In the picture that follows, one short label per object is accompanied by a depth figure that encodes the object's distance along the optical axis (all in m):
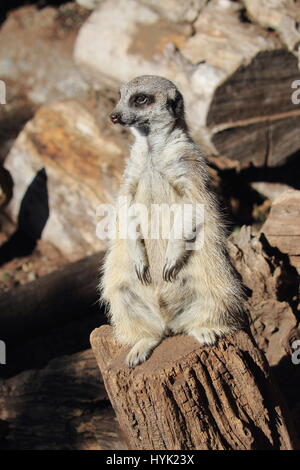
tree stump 2.37
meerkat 2.68
